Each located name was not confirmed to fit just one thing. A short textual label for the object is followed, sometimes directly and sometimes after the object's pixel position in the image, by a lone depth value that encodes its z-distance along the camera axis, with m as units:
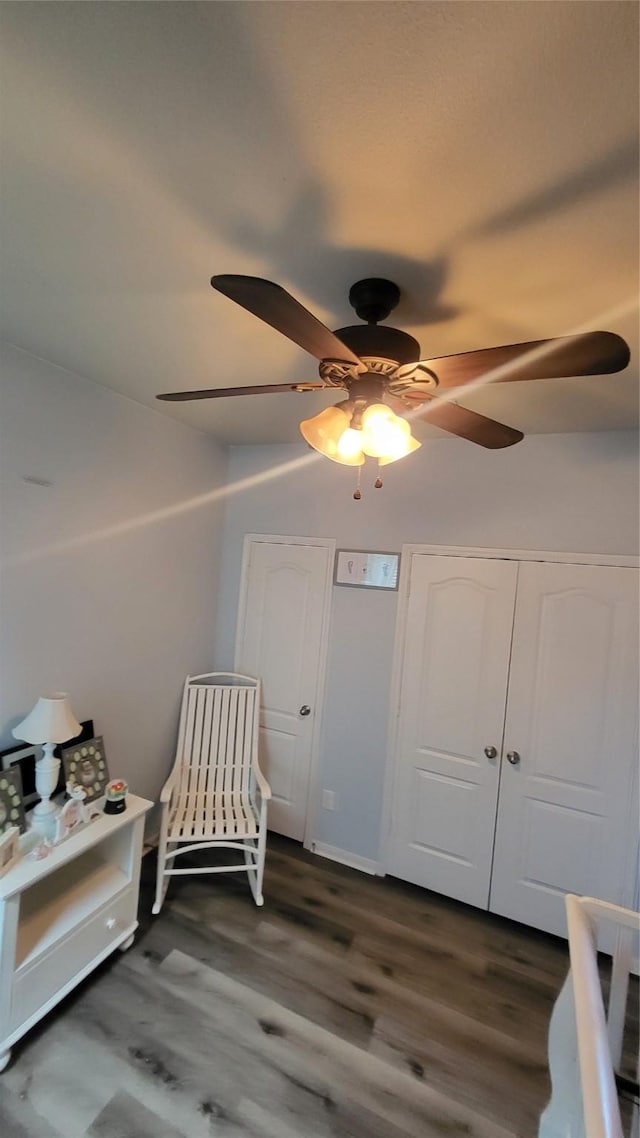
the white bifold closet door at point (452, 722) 2.62
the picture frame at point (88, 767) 2.23
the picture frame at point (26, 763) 2.00
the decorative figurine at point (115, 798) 2.19
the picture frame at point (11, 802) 1.92
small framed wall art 2.86
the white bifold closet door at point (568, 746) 2.35
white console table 1.67
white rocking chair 2.55
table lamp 1.95
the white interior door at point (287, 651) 3.06
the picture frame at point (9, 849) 1.73
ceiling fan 0.95
